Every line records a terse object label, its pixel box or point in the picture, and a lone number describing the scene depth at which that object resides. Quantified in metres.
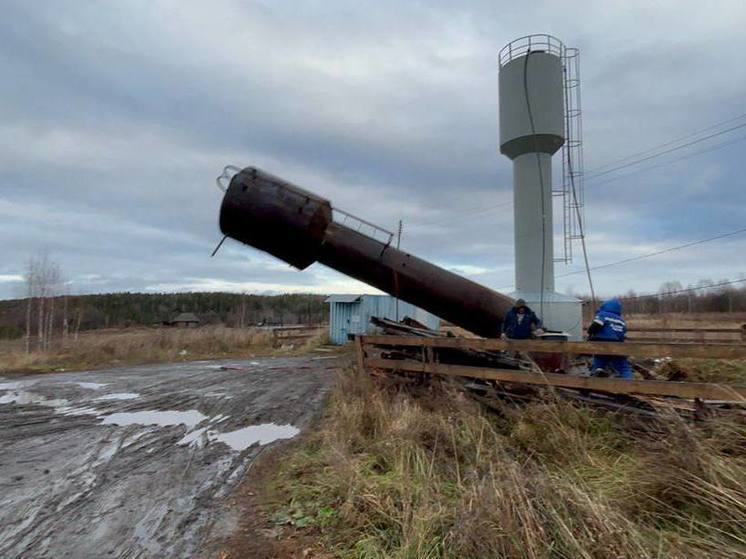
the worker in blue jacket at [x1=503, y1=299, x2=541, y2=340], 7.31
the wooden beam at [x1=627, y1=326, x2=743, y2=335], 11.76
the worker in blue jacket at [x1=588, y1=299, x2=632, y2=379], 6.21
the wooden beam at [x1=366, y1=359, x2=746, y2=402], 3.99
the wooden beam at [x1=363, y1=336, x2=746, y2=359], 4.26
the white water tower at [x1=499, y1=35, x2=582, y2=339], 11.13
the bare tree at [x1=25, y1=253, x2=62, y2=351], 26.36
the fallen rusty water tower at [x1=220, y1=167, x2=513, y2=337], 7.01
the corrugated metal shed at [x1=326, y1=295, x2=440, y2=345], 23.16
